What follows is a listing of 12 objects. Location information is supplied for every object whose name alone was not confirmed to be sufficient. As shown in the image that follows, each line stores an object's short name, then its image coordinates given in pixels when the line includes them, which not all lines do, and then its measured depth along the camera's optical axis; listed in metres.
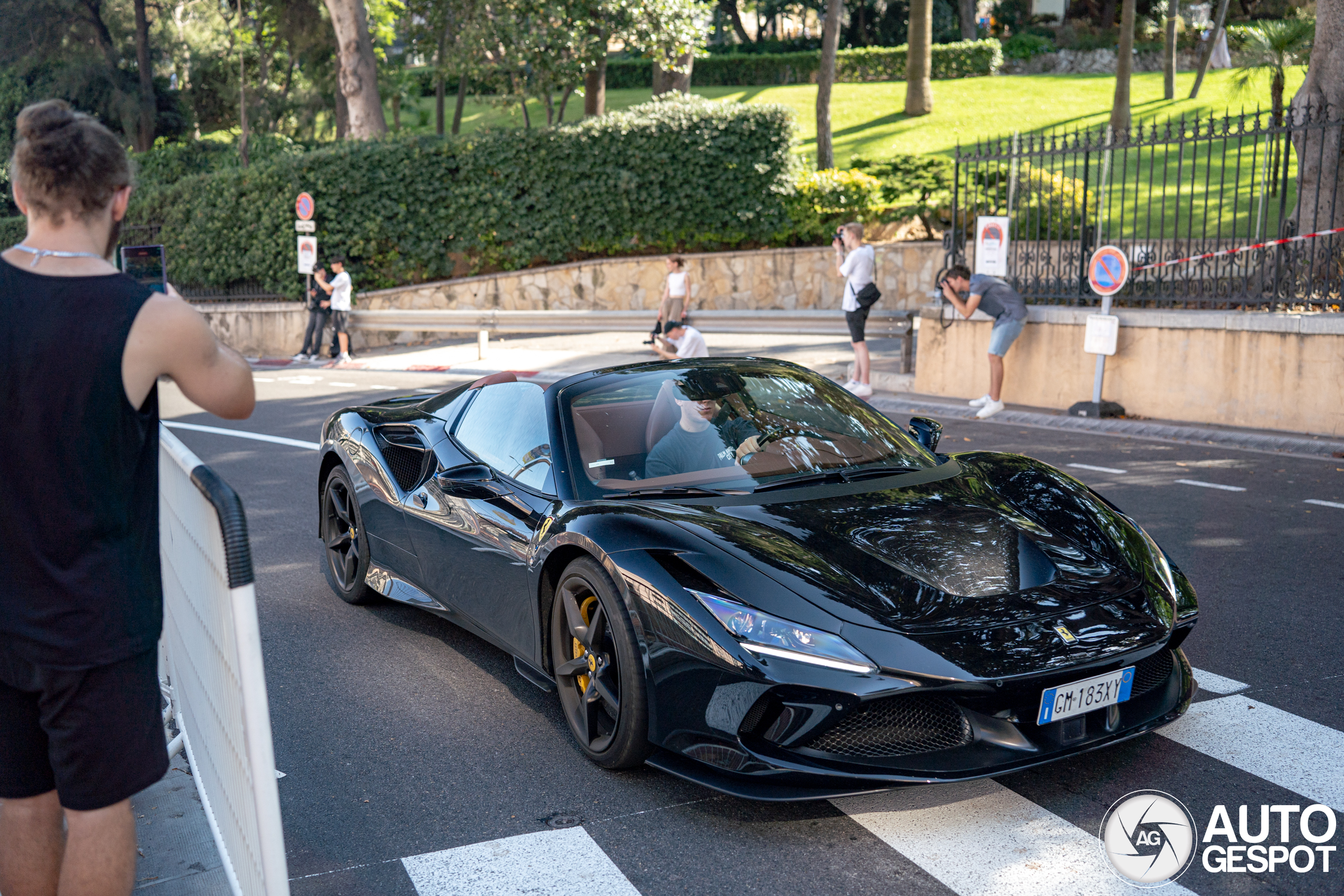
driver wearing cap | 4.49
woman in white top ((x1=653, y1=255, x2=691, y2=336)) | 17.45
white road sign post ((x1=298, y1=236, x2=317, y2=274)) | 22.47
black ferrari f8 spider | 3.31
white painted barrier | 2.44
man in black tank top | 2.20
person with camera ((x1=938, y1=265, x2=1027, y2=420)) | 12.21
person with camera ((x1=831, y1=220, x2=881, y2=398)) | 13.70
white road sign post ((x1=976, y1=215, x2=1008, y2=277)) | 12.75
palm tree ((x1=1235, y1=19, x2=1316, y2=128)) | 21.75
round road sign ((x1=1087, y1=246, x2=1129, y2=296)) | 11.32
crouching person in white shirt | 11.68
